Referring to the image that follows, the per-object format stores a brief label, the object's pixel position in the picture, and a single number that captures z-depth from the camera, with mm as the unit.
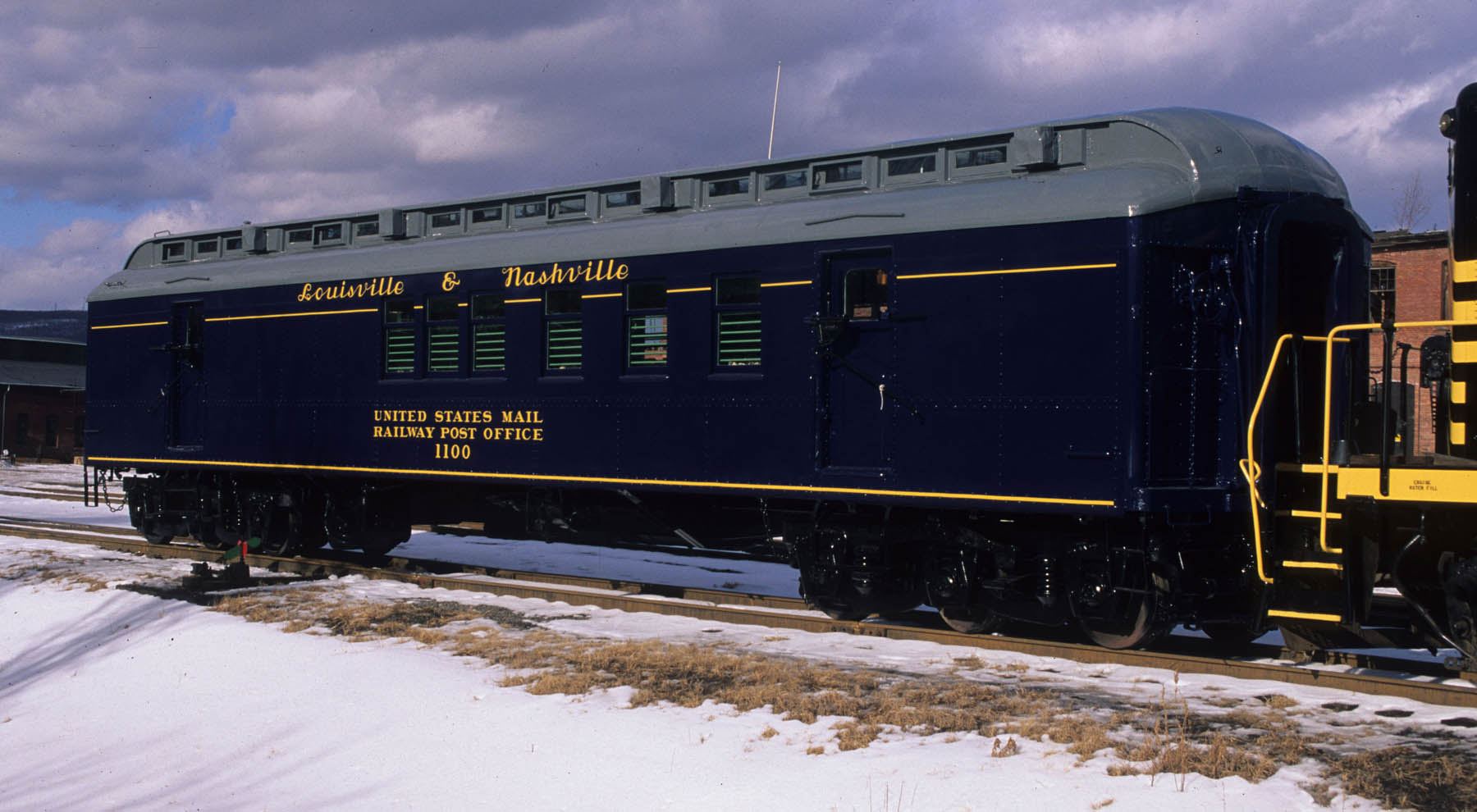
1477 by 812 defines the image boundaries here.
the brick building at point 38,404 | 55875
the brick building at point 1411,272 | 31703
